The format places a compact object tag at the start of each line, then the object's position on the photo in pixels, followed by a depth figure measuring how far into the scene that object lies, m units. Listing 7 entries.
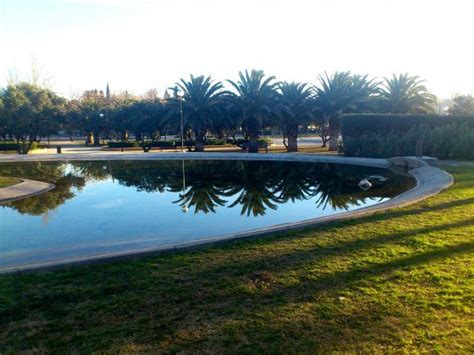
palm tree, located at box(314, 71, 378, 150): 31.98
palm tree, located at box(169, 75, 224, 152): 33.06
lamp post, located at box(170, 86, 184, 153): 32.38
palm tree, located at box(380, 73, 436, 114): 32.47
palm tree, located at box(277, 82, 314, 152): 32.91
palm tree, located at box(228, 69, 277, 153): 32.12
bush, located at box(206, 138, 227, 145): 42.61
